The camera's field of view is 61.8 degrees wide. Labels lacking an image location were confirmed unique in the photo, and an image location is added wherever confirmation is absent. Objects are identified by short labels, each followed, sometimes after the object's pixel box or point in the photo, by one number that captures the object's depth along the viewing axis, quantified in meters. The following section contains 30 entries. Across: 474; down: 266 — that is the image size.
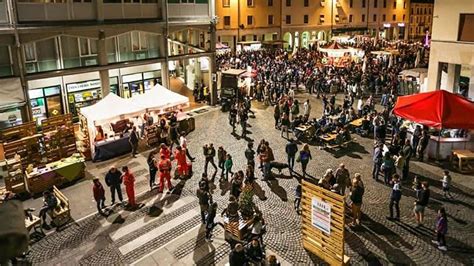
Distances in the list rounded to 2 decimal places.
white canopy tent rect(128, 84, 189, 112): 21.17
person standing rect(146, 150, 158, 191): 14.98
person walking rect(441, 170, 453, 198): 13.94
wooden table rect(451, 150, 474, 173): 16.52
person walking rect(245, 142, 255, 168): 15.84
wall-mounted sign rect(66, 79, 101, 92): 22.88
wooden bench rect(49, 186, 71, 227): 12.89
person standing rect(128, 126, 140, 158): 19.00
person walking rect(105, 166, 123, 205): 13.80
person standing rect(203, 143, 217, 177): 16.41
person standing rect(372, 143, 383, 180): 15.52
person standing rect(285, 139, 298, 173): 16.41
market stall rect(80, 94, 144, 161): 18.75
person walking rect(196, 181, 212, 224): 12.19
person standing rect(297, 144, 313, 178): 15.70
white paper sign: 10.14
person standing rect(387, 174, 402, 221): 12.31
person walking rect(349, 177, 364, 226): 11.96
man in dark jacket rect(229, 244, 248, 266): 9.20
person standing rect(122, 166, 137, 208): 13.69
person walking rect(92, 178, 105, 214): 13.32
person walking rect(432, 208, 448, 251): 10.79
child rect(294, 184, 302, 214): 13.04
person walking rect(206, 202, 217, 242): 11.69
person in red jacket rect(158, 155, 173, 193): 14.84
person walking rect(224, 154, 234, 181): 15.55
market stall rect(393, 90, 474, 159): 15.76
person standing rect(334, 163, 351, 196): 13.29
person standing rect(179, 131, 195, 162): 17.06
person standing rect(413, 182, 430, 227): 11.90
